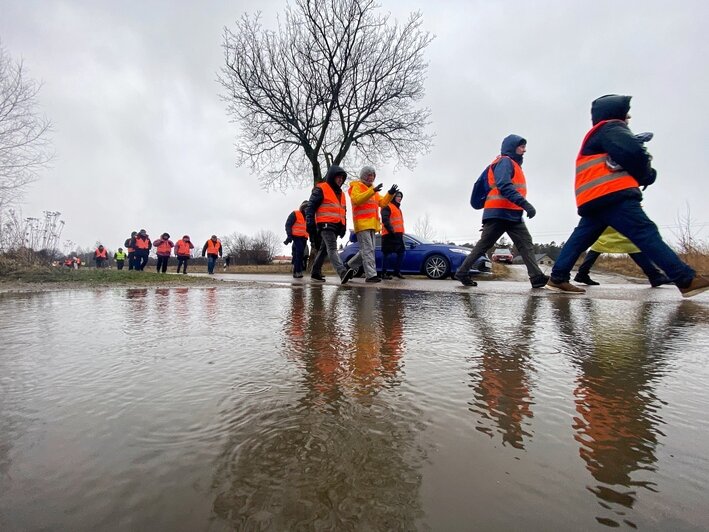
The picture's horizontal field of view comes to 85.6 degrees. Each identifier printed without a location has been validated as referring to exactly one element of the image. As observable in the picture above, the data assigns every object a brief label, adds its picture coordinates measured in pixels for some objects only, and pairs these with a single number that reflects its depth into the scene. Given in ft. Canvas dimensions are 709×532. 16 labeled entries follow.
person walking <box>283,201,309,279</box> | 28.96
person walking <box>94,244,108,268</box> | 75.92
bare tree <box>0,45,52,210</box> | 37.70
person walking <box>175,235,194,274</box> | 52.24
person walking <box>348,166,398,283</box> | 19.56
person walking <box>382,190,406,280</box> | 25.95
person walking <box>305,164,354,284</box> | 19.57
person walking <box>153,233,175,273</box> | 48.03
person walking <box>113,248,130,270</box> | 75.82
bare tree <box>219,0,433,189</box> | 54.24
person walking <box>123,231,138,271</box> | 55.83
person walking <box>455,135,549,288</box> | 16.16
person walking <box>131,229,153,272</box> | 52.54
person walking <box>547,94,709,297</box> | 11.21
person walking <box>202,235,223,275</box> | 52.85
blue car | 31.65
